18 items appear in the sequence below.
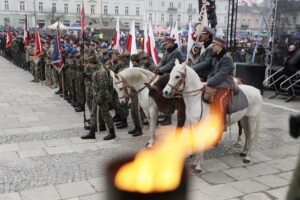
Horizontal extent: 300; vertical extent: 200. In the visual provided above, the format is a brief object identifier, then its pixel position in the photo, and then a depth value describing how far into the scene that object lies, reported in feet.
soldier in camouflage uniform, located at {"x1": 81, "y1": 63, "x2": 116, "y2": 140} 23.21
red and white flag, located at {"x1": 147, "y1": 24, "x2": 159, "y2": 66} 32.53
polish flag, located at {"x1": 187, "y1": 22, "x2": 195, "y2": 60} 26.76
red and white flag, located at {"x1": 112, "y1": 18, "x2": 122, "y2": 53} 38.30
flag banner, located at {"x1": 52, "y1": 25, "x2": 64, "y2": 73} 36.60
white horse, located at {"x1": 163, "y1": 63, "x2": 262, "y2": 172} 18.16
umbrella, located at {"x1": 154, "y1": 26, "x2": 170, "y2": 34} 141.64
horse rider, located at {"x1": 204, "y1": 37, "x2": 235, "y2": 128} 18.69
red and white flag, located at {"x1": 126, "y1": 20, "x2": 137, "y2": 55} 32.91
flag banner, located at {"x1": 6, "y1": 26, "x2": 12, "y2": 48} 62.54
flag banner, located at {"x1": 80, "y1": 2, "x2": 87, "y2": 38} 37.78
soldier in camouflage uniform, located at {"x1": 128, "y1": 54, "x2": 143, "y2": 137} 25.30
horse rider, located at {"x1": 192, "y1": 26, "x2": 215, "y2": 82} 20.56
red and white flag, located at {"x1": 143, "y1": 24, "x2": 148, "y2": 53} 33.42
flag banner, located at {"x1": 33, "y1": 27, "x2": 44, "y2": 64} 44.01
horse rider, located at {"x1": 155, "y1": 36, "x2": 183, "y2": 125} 24.07
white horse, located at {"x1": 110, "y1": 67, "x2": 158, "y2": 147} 22.71
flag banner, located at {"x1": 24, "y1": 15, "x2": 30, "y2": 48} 52.30
